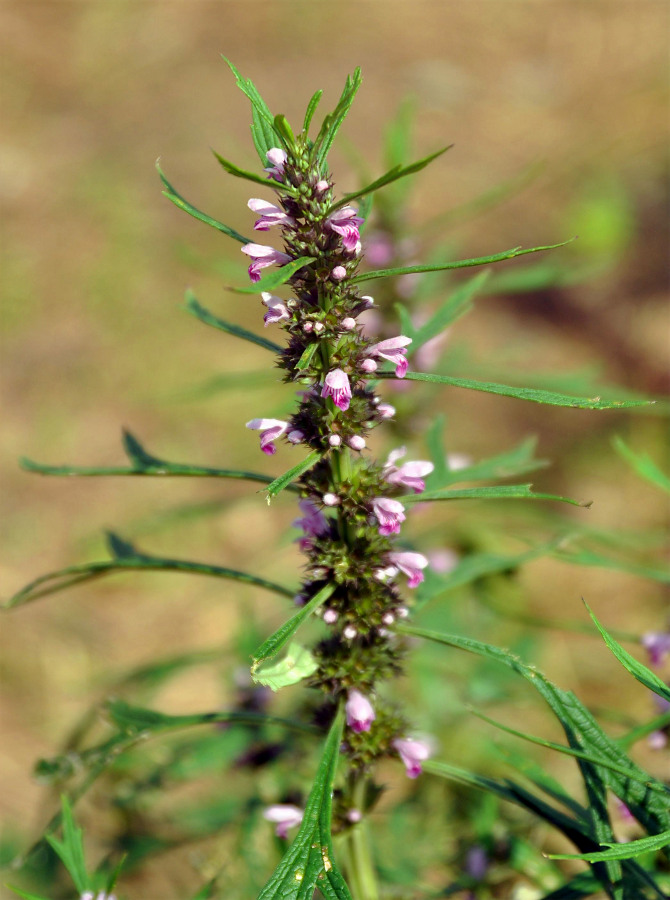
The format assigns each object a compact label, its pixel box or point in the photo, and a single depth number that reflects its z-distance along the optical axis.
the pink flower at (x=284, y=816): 0.62
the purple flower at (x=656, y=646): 0.66
